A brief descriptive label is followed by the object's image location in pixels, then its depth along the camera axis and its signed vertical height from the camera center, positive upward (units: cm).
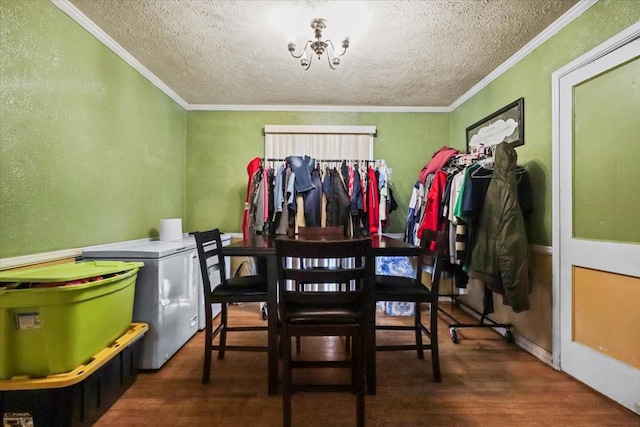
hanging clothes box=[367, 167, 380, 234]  301 +10
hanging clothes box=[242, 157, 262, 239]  307 +25
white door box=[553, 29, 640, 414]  154 -4
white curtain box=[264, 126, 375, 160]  351 +91
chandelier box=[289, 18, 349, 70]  182 +118
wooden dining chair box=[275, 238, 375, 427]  127 -46
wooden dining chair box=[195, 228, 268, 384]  173 -49
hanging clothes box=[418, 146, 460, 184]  279 +53
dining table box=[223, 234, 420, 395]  158 -50
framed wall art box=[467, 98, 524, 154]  236 +80
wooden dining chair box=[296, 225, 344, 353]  238 -15
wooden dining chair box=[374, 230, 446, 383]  172 -48
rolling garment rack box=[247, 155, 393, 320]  320 +60
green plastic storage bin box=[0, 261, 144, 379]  123 -49
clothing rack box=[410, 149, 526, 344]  229 -67
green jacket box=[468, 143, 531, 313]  192 -18
